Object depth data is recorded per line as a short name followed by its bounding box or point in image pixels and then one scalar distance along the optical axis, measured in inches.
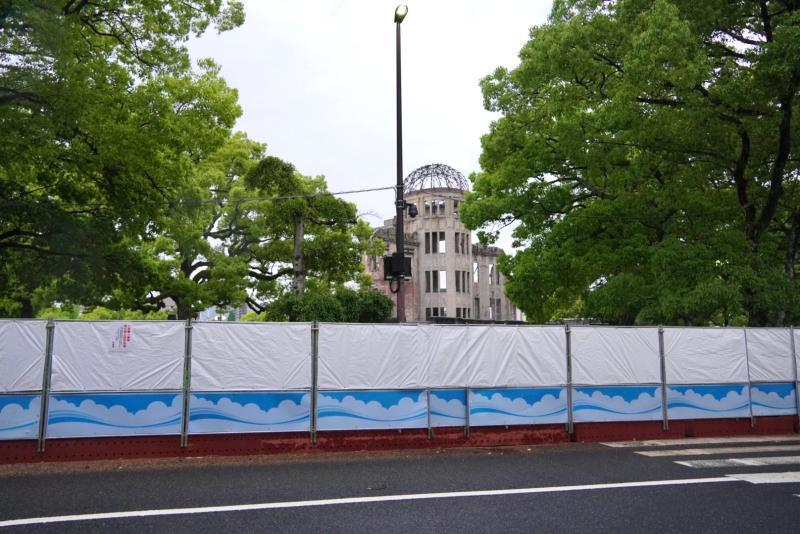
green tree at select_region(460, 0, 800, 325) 609.9
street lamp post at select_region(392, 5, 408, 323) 541.3
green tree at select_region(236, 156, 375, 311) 1185.4
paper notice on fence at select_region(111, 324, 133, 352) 418.9
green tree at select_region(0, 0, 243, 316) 510.3
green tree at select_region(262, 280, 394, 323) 1041.5
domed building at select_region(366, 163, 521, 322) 2559.1
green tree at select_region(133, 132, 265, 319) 1108.5
